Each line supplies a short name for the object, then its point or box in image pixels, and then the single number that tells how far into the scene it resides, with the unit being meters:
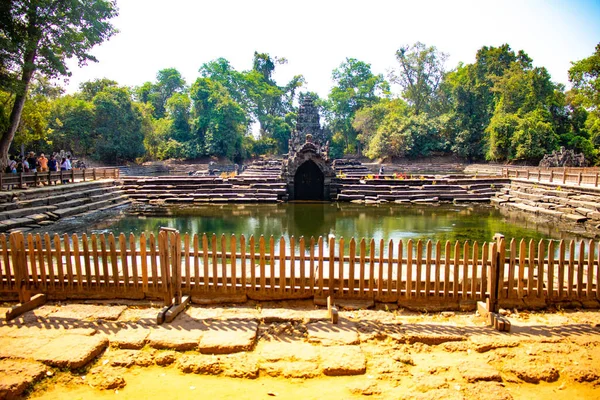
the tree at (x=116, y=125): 43.06
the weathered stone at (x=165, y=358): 3.97
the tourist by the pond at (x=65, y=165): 22.48
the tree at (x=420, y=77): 57.97
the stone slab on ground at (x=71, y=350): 3.83
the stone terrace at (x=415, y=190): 22.92
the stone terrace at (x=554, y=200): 15.78
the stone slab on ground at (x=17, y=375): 3.34
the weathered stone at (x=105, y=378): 3.56
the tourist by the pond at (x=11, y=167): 17.66
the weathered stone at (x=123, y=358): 3.91
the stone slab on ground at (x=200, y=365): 3.81
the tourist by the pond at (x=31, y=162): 20.31
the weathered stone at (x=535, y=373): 3.65
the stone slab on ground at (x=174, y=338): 4.27
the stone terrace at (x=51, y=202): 13.62
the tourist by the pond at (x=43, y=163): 20.75
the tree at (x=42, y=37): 15.71
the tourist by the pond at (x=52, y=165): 21.25
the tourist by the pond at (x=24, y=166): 19.37
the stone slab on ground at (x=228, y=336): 4.20
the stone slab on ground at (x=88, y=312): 5.09
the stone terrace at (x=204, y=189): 22.78
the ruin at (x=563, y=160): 31.58
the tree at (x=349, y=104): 63.69
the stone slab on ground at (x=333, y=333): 4.41
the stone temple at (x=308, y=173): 23.77
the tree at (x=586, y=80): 25.92
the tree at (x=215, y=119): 49.75
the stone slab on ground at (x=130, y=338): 4.29
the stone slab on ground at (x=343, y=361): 3.77
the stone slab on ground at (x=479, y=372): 3.61
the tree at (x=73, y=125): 41.84
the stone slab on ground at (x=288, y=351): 4.02
